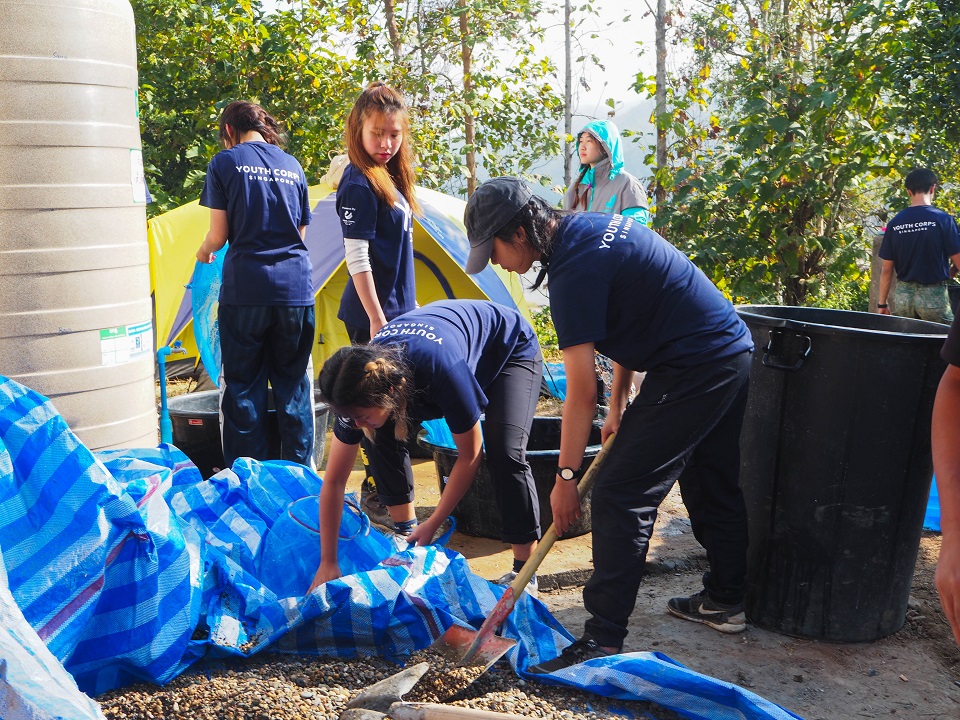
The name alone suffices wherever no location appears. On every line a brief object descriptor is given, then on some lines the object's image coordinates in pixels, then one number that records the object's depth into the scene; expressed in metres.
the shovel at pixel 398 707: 2.04
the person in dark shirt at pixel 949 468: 1.28
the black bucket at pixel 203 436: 4.05
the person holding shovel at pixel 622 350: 2.39
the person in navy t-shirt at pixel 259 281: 3.66
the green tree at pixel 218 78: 7.74
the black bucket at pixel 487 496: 3.58
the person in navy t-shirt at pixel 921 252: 6.20
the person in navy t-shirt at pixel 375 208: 3.49
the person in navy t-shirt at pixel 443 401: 2.38
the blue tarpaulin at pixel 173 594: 2.24
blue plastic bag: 4.34
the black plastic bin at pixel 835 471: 2.65
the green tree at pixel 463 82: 7.94
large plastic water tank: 2.89
